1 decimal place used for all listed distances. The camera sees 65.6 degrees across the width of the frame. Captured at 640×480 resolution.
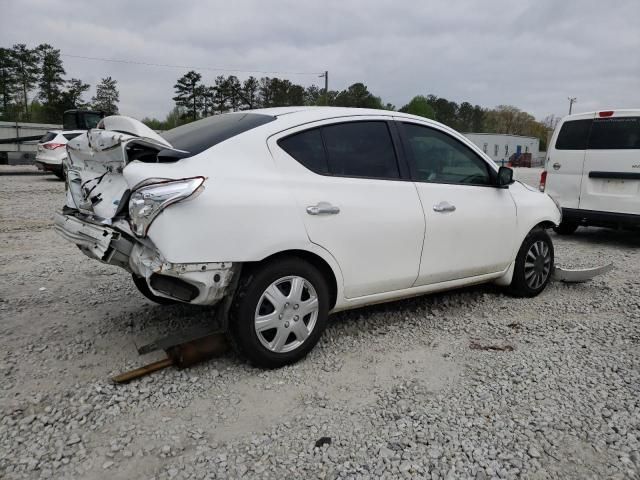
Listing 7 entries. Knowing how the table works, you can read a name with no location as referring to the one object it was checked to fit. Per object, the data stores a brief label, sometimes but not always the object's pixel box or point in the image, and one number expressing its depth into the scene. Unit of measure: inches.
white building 2174.0
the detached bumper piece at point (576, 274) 203.3
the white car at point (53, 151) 578.6
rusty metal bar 119.7
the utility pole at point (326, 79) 1620.3
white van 279.1
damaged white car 112.0
